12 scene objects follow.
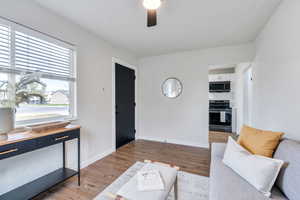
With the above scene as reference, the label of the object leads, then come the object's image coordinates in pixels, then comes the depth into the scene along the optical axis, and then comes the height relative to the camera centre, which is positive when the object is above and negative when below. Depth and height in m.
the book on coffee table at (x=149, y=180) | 1.18 -0.75
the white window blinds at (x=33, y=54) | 1.53 +0.60
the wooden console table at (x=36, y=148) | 1.28 -0.50
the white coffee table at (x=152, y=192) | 1.08 -0.77
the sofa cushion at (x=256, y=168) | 1.12 -0.62
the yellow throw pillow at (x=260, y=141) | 1.37 -0.45
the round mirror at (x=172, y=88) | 3.69 +0.33
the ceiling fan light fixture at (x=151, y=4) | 1.37 +0.98
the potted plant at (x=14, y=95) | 1.31 +0.06
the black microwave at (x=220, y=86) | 4.75 +0.49
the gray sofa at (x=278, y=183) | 1.04 -0.75
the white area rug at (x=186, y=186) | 1.68 -1.18
